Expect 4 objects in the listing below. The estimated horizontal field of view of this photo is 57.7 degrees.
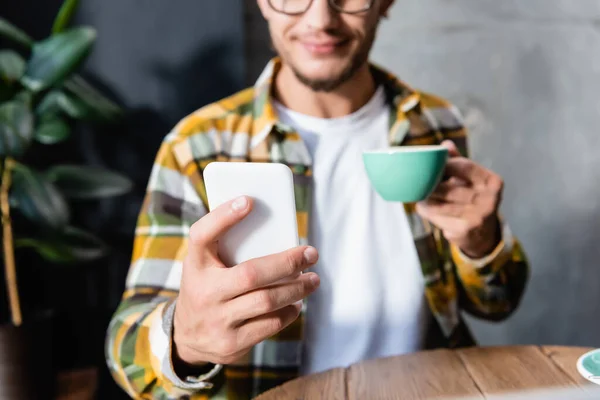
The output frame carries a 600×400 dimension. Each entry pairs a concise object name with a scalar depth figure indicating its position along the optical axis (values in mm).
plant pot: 1300
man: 940
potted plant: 1277
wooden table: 662
